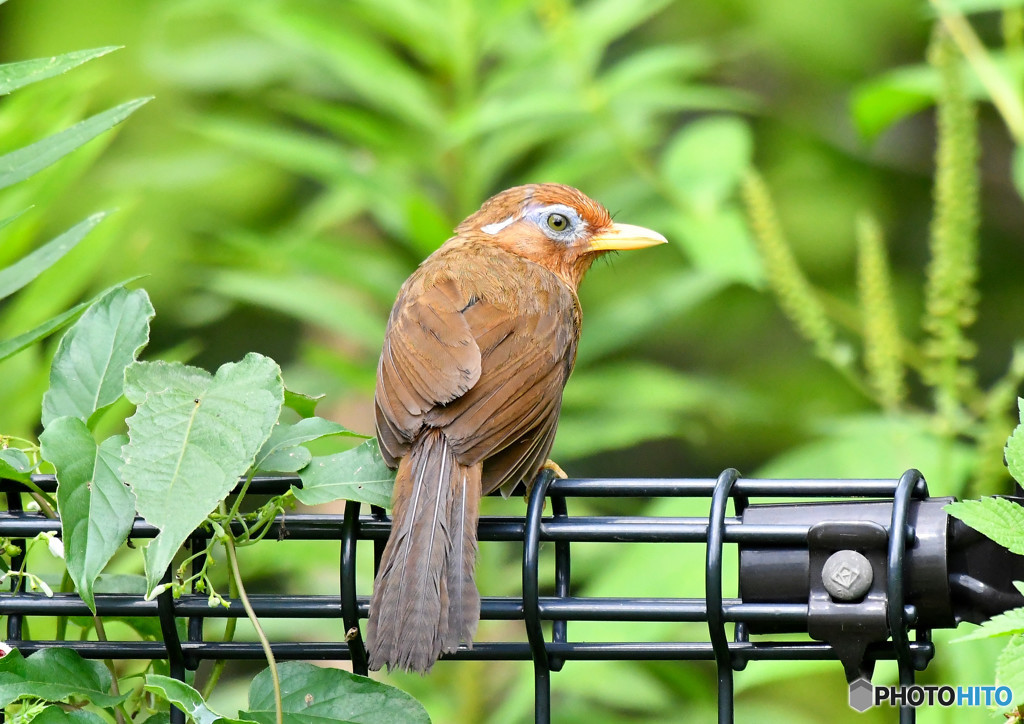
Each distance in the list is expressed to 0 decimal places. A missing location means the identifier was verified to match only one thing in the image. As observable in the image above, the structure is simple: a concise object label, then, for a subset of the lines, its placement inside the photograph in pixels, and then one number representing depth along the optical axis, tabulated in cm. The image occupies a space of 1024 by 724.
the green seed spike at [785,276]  761
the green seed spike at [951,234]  752
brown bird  729
